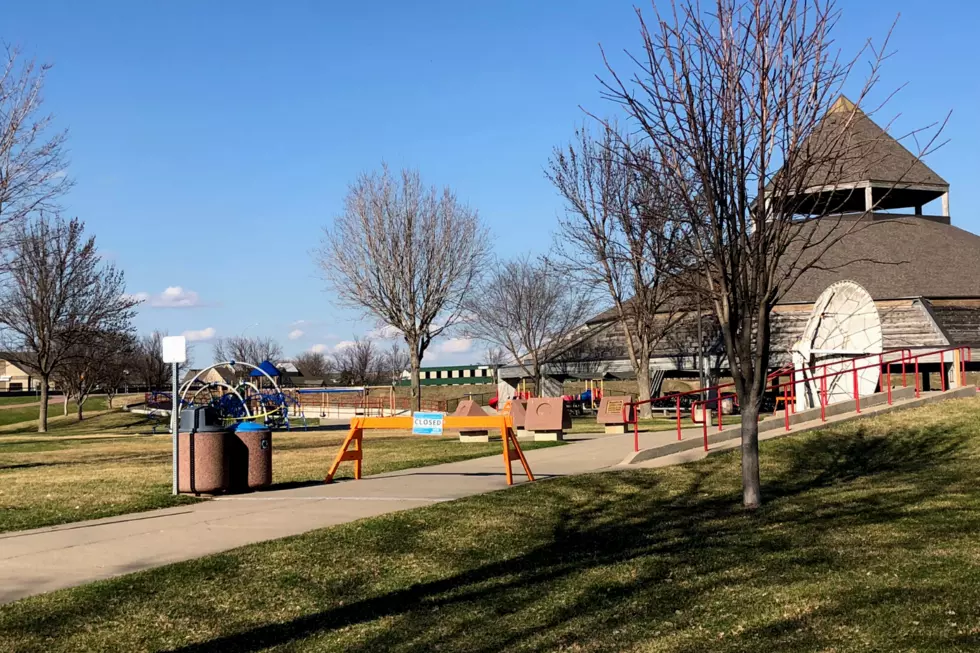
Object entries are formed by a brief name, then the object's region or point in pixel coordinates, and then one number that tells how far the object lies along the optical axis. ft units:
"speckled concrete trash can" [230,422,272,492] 43.11
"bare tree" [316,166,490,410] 145.07
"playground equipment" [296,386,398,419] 177.90
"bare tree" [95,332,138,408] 154.40
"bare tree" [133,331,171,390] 259.19
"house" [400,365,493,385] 346.95
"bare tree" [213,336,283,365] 349.82
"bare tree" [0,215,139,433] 138.82
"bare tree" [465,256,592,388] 176.35
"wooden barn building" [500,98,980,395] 130.86
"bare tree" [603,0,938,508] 35.45
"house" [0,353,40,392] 468.87
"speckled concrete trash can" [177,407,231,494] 41.70
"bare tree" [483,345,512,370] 249.06
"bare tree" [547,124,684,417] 121.29
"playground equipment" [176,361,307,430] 106.42
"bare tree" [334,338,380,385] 323.57
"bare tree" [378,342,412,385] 358.02
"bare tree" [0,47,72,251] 60.23
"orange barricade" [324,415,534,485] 43.93
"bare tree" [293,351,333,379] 397.60
